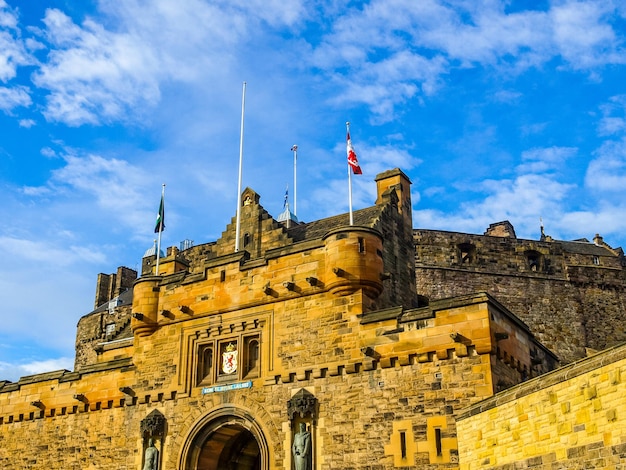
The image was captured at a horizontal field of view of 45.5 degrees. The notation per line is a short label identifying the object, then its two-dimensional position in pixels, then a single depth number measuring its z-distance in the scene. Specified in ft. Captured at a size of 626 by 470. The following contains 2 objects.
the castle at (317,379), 47.16
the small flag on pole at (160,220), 91.35
